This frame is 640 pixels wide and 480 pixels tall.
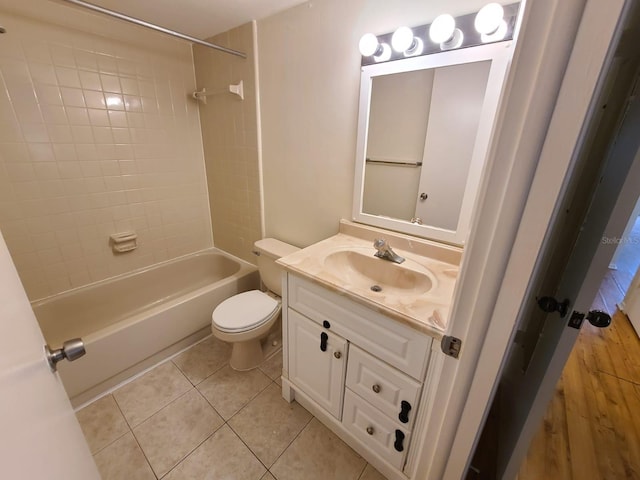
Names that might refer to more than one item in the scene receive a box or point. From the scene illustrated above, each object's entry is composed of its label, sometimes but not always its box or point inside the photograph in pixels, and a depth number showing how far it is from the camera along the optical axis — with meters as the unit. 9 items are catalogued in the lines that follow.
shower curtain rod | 1.16
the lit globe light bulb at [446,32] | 1.00
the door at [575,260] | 0.65
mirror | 1.07
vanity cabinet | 0.93
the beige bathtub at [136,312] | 1.48
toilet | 1.53
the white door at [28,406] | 0.35
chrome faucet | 1.25
